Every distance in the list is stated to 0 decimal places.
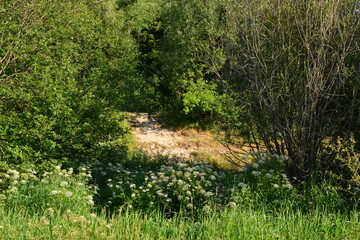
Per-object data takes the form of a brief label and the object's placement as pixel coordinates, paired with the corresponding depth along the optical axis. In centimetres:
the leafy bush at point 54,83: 736
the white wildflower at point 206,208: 527
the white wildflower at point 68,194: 526
